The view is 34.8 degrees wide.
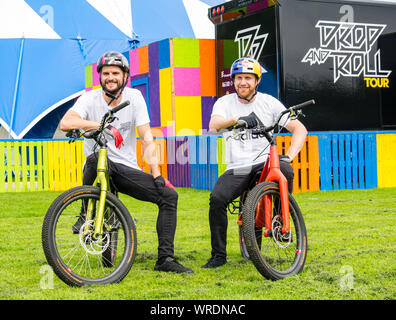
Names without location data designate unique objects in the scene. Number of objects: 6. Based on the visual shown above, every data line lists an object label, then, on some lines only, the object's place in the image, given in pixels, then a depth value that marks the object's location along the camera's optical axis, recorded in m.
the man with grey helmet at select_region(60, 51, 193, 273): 4.87
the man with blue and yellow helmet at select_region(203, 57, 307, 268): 5.00
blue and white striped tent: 18.78
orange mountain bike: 4.33
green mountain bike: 4.07
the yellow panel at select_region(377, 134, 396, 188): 12.05
